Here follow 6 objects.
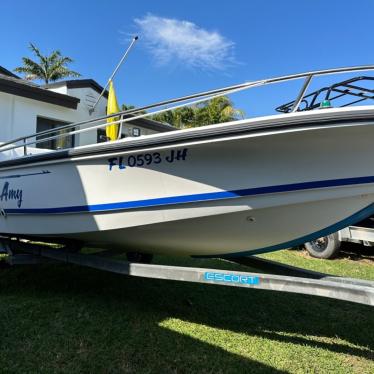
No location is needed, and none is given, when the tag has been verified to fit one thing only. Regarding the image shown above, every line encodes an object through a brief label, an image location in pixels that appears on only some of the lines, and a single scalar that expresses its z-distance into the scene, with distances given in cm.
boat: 267
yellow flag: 567
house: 818
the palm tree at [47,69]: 2738
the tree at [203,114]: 1832
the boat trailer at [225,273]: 265
